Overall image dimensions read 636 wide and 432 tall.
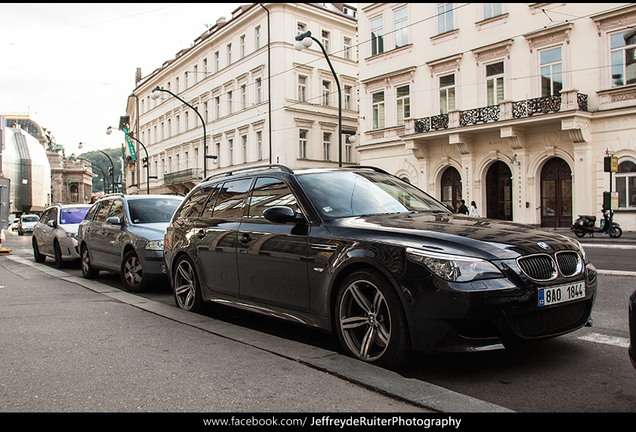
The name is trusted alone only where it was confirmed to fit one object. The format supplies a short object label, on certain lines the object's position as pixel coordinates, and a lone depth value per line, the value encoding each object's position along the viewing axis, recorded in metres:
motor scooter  19.45
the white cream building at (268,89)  37.94
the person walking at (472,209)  24.58
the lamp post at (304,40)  19.16
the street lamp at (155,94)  29.55
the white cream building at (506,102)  21.39
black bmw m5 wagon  3.51
